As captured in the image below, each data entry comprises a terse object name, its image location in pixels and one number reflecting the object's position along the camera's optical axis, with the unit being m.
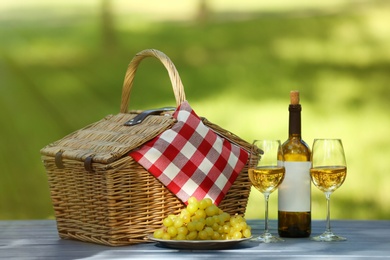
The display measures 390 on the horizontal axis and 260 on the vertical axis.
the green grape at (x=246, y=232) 2.47
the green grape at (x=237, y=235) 2.46
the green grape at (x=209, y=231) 2.45
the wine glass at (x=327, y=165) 2.53
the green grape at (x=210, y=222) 2.46
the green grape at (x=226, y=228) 2.46
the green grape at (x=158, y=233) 2.47
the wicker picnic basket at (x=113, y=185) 2.56
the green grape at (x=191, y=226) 2.44
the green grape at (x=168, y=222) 2.47
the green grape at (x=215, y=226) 2.46
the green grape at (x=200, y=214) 2.47
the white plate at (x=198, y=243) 2.43
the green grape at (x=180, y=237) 2.44
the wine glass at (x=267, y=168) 2.50
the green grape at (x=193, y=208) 2.48
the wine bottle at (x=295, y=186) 2.55
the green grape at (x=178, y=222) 2.46
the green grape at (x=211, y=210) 2.48
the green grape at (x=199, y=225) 2.44
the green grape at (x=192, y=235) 2.44
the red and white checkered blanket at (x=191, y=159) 2.60
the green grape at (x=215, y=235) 2.45
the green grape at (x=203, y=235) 2.44
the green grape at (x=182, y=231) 2.45
